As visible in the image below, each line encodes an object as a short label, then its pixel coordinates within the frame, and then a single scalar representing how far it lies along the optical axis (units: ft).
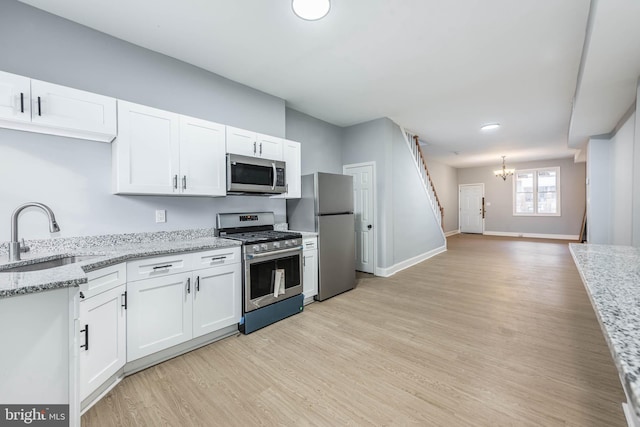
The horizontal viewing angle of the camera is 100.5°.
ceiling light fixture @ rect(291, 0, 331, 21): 6.80
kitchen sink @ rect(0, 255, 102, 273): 5.88
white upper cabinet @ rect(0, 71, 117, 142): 6.00
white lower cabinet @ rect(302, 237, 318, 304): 11.24
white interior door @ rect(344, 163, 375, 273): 16.06
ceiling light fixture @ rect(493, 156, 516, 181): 29.87
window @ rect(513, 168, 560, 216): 30.17
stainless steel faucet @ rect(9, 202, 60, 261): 5.92
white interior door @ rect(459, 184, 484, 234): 34.99
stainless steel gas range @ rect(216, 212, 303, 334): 8.89
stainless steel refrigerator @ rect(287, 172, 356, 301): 11.98
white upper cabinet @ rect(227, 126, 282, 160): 9.86
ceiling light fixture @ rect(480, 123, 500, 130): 17.24
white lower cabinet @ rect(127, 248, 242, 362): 6.81
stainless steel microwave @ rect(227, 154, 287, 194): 9.43
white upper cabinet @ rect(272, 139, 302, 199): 11.69
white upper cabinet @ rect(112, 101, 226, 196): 7.52
